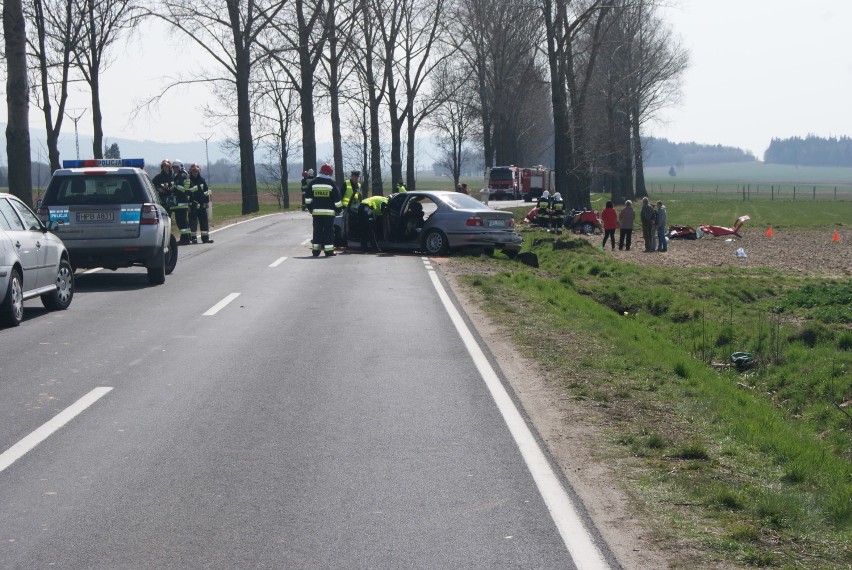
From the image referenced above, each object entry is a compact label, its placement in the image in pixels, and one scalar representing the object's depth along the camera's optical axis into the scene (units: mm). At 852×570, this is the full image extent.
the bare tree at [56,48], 41281
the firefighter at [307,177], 27447
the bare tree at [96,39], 41406
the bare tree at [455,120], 66188
